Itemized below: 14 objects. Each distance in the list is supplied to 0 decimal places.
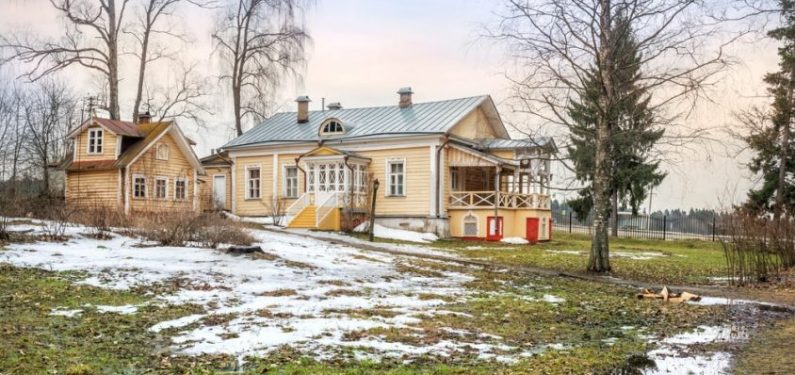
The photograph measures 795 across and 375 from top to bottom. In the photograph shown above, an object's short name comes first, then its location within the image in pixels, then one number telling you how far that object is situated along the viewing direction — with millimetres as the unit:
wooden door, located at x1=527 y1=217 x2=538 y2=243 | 27188
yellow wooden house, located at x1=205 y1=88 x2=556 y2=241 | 27312
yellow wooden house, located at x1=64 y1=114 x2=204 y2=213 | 28078
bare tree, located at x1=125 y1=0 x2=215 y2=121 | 31672
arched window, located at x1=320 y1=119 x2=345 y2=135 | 30422
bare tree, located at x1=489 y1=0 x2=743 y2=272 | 14617
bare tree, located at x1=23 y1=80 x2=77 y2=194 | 38531
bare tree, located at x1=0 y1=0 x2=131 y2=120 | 29172
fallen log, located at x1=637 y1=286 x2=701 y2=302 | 11422
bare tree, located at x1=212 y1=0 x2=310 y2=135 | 34219
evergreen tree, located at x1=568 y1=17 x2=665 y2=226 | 14867
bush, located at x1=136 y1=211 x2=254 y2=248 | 14922
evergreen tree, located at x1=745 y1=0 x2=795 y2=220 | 25891
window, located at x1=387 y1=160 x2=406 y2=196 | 28516
